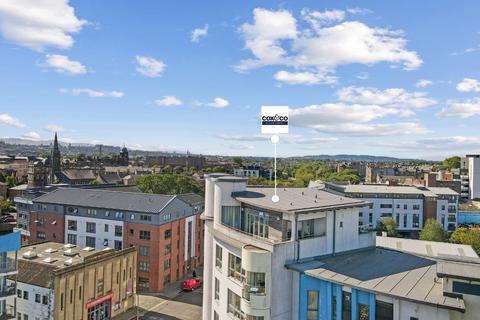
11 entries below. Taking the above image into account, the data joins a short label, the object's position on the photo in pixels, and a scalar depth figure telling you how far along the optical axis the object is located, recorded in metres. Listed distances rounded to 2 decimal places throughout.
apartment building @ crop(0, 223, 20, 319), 27.61
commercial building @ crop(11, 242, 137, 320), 34.94
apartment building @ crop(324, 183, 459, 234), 90.56
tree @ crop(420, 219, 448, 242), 64.56
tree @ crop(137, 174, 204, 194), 82.12
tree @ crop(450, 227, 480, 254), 55.37
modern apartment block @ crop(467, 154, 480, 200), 127.88
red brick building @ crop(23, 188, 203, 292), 51.75
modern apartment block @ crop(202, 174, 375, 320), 21.75
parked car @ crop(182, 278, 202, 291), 51.03
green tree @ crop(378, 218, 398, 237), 72.75
